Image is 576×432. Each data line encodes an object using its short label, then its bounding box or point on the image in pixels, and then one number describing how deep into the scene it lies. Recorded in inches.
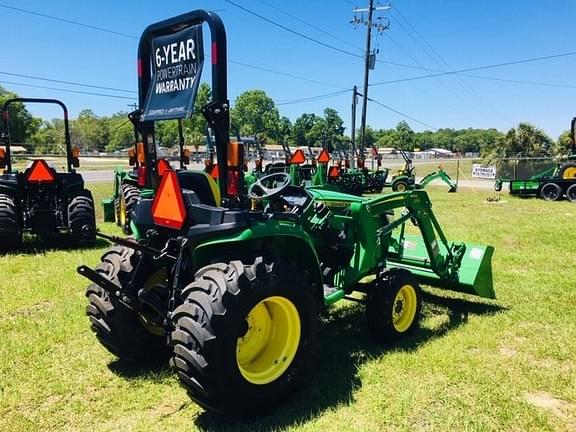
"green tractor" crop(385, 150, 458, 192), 780.6
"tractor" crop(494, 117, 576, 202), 682.2
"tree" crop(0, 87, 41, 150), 2085.4
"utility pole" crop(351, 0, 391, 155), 1083.3
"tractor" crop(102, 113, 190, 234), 370.0
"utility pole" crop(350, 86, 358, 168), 1099.9
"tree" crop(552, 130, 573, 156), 1374.3
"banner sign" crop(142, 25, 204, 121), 112.7
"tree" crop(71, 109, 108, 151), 3804.9
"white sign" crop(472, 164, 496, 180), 1176.8
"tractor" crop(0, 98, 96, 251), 308.2
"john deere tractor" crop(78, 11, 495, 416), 109.3
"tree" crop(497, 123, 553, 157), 1387.8
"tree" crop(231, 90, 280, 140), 3597.4
